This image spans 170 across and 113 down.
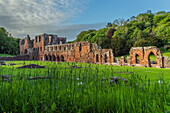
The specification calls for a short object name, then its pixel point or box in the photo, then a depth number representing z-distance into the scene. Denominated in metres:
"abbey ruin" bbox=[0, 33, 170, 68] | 25.78
